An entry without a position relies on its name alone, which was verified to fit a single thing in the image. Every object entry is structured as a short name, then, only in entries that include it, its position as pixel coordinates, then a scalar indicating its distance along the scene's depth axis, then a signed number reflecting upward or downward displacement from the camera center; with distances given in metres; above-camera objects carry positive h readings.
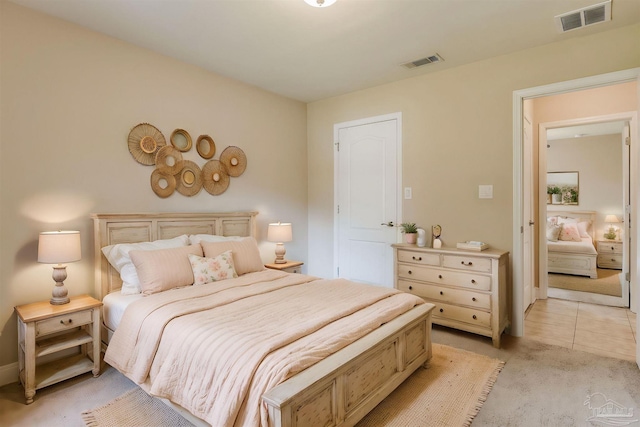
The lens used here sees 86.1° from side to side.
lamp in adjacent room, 6.12 -0.34
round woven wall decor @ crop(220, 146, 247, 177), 3.78 +0.59
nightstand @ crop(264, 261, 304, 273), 3.82 -0.61
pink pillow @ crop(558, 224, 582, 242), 6.02 -0.43
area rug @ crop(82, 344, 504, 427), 1.96 -1.20
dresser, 2.99 -0.69
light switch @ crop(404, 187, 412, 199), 3.89 +0.21
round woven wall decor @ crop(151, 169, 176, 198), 3.19 +0.29
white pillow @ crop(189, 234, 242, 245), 3.22 -0.25
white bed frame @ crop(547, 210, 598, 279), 5.40 -0.88
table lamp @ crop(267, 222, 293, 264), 3.93 -0.27
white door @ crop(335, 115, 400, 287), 4.06 +0.16
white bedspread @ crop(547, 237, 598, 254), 5.47 -0.61
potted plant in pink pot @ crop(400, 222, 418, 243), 3.66 -0.23
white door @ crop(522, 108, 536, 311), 3.84 -0.11
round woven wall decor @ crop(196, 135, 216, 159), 3.54 +0.70
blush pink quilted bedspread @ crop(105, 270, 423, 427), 1.51 -0.66
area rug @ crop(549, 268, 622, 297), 4.73 -1.10
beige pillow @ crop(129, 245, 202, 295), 2.54 -0.43
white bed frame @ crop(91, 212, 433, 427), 1.45 -0.78
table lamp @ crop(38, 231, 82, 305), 2.32 -0.26
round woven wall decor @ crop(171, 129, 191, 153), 3.34 +0.73
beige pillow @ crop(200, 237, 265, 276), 3.05 -0.37
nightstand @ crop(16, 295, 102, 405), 2.19 -0.90
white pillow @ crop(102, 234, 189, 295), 2.64 -0.39
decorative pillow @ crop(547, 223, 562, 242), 6.11 -0.40
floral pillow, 2.77 -0.47
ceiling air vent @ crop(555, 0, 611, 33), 2.43 +1.43
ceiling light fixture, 2.21 +1.36
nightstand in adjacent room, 5.91 -0.78
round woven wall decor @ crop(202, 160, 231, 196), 3.59 +0.38
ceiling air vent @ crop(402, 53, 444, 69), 3.28 +1.48
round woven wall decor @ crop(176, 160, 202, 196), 3.39 +0.34
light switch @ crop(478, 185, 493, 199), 3.36 +0.19
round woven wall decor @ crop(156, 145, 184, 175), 3.20 +0.51
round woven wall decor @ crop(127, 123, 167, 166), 3.04 +0.64
